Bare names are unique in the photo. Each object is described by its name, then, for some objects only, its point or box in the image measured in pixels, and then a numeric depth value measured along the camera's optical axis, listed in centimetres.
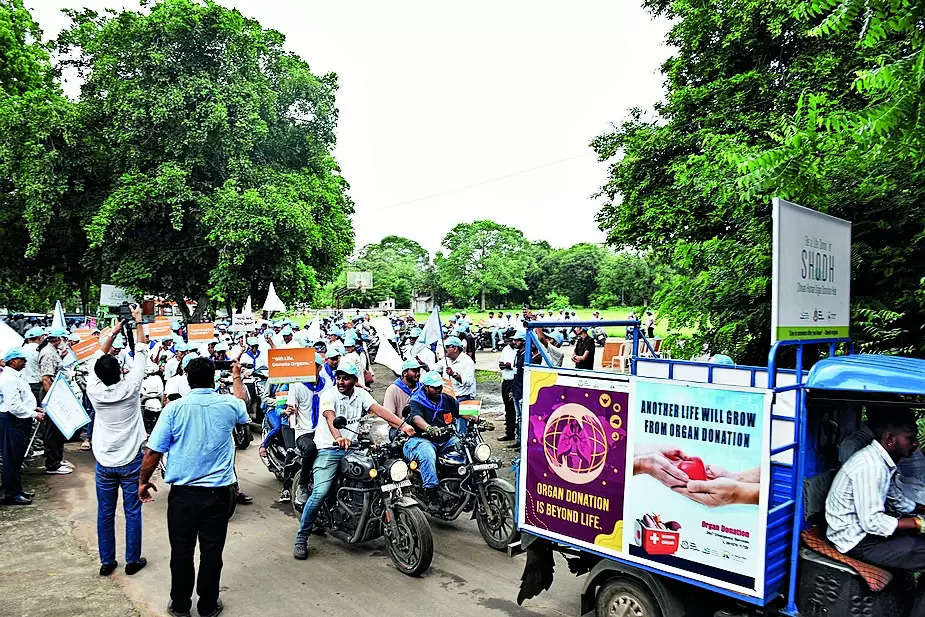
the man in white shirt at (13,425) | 809
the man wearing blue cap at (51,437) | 973
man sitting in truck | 351
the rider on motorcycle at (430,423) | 660
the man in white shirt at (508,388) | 1194
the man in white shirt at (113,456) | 598
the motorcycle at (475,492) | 650
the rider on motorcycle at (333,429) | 646
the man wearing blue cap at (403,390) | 793
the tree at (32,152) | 2445
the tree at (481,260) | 7644
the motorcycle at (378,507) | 592
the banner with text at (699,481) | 360
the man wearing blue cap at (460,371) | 1039
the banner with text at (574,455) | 425
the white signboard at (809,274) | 379
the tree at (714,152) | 763
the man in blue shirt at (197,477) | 498
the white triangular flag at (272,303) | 2350
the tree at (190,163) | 2417
